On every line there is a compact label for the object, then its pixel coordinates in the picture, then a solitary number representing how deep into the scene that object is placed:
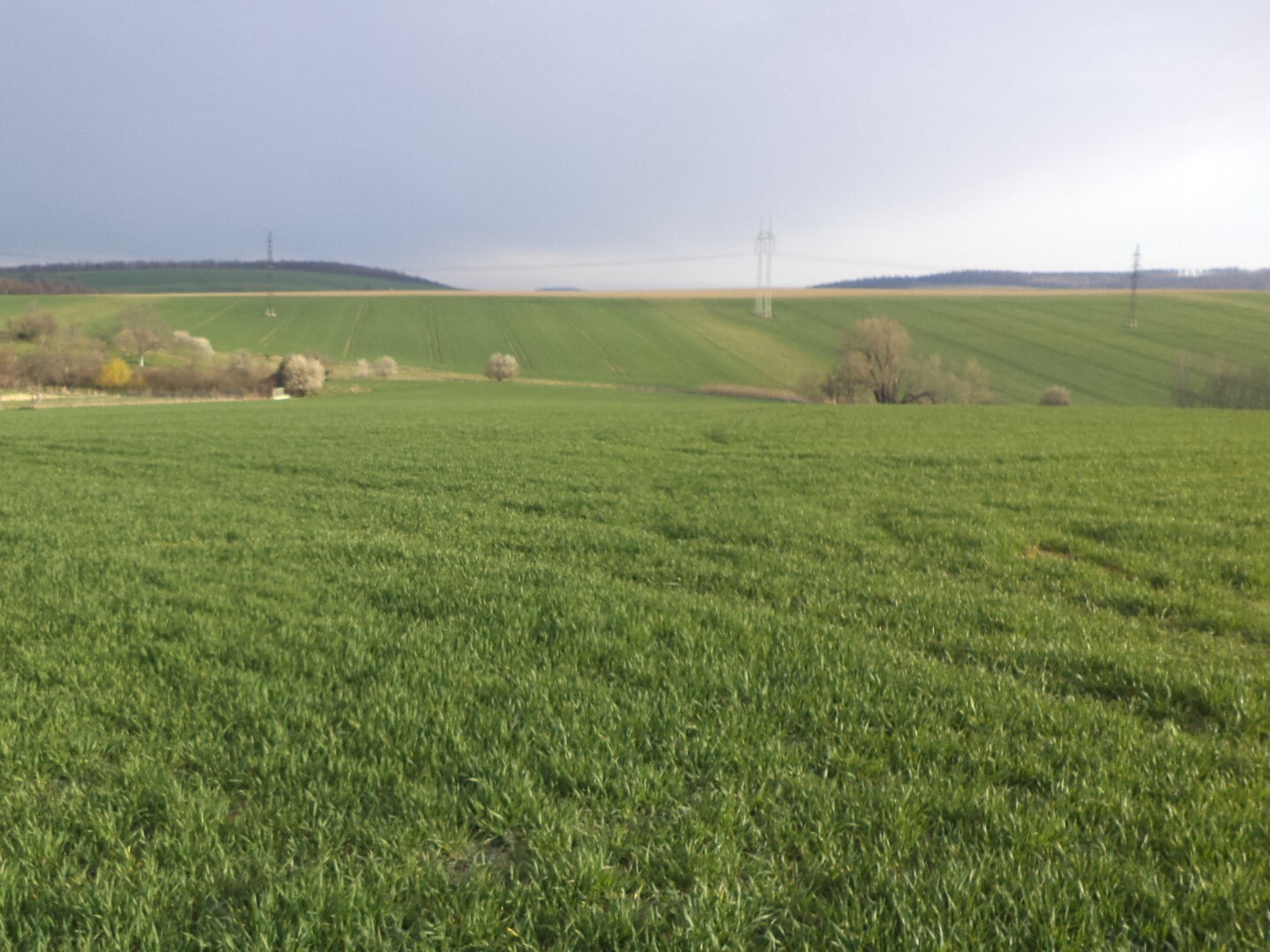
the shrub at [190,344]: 88.00
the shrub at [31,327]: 87.00
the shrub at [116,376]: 72.12
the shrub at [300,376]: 71.50
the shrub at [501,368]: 86.31
